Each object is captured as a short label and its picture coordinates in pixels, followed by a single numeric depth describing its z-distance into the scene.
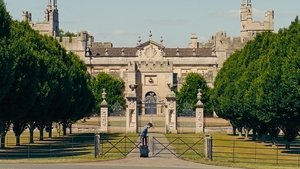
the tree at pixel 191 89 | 148.25
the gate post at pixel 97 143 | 47.07
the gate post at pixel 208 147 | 46.53
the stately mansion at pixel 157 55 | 177.88
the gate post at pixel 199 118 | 93.88
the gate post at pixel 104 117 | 96.11
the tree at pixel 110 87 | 149.38
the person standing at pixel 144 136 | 46.83
